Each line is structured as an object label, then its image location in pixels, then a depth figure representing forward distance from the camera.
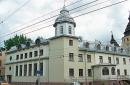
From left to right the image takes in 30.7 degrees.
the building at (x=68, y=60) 45.72
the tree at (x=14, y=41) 75.86
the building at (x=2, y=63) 70.16
